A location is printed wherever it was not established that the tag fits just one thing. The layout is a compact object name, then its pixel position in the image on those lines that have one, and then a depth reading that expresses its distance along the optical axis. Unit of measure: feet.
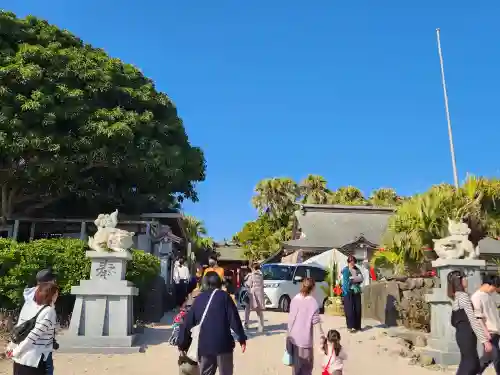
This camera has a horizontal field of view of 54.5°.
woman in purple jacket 21.08
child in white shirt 20.56
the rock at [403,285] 41.55
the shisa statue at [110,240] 34.42
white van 57.21
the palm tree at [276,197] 140.67
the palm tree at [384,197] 151.80
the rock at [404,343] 34.73
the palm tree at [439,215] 41.19
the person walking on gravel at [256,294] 39.24
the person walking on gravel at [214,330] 16.99
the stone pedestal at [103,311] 32.45
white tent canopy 69.62
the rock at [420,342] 34.30
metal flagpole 61.36
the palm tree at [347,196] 150.91
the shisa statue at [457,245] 32.09
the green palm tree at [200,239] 130.05
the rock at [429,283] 38.91
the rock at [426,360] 30.48
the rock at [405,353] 32.48
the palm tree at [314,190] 148.56
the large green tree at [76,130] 51.98
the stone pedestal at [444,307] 30.50
